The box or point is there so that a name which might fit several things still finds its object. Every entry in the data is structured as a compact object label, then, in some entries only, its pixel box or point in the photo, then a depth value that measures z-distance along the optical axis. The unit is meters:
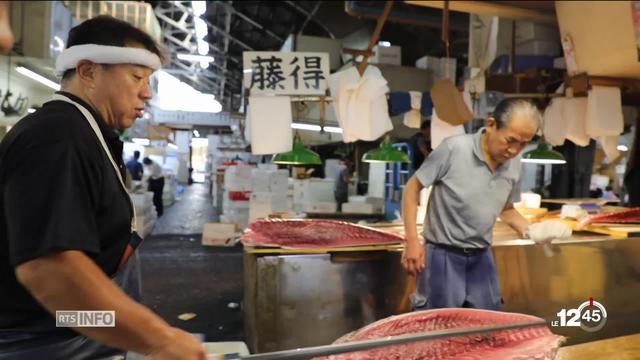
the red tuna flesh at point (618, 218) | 3.89
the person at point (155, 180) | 14.69
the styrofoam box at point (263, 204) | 9.72
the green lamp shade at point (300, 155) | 5.71
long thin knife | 1.22
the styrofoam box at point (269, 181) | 10.02
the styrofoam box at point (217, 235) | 9.98
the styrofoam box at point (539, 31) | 5.26
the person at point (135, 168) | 13.27
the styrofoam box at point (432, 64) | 10.99
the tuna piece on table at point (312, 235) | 3.49
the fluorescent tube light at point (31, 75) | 4.64
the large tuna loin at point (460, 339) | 1.75
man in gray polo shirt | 2.86
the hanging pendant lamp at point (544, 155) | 5.44
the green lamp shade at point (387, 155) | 6.19
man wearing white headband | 1.08
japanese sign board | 4.38
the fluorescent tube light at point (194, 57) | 12.55
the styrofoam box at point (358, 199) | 9.90
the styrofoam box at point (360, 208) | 8.55
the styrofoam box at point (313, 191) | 10.82
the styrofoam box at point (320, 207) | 10.05
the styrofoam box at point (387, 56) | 10.96
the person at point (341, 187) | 11.10
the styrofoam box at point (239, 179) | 10.90
